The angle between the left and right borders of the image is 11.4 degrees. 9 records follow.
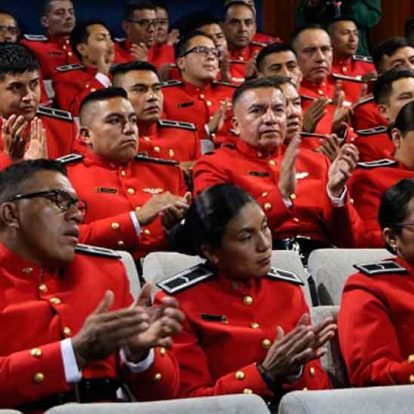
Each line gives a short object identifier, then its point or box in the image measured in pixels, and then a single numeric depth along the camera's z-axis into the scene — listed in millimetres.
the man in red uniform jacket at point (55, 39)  9617
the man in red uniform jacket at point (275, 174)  5877
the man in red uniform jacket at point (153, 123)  7092
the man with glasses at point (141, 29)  9890
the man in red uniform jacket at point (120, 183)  5569
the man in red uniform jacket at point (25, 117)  5703
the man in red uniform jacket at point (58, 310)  3795
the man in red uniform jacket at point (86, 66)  8791
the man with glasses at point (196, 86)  8416
